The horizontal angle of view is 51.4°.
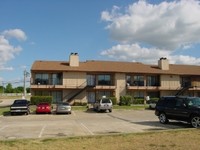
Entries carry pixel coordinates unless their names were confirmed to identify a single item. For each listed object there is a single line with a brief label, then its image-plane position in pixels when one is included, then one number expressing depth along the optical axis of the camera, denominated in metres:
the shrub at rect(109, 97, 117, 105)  31.51
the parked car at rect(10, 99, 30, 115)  22.18
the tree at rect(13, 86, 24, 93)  97.96
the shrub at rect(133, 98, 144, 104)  33.19
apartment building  32.21
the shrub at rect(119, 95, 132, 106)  31.09
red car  23.32
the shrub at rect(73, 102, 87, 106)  31.37
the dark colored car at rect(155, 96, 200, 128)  12.46
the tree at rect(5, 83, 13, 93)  95.50
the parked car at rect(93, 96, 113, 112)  23.95
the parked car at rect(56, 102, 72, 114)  22.87
